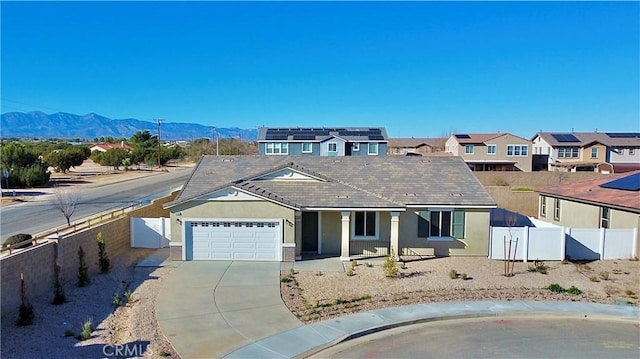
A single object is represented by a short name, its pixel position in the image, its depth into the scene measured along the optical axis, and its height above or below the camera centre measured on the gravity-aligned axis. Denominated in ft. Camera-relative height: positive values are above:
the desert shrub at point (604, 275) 57.16 -15.12
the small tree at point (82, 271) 50.44 -13.38
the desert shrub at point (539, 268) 60.08 -15.16
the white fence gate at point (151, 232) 70.85 -12.35
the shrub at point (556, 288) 52.30 -15.38
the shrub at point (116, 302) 44.99 -15.00
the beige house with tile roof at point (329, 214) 64.44 -8.65
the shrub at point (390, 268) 56.95 -14.35
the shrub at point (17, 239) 53.15 -10.22
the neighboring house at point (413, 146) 299.58 +7.08
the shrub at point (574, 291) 51.57 -15.43
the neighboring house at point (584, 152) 203.51 +2.39
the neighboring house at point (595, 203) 70.23 -7.84
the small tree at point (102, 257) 56.90 -13.25
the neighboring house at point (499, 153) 198.08 +1.69
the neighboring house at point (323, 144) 178.40 +4.59
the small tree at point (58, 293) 43.94 -13.97
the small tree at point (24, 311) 38.17 -13.73
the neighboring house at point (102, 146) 327.47 +5.83
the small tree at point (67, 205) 72.39 -8.69
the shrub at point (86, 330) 36.47 -14.65
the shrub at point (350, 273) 57.64 -15.21
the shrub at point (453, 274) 57.21 -15.12
